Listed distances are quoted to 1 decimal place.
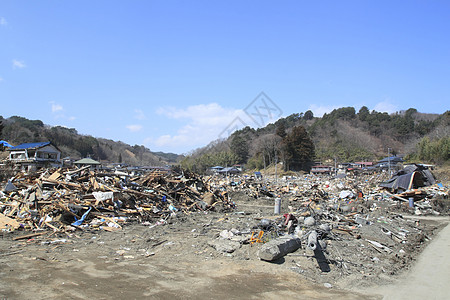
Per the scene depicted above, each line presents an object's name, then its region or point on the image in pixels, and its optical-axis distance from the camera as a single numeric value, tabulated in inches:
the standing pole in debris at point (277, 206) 522.1
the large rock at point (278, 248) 247.8
